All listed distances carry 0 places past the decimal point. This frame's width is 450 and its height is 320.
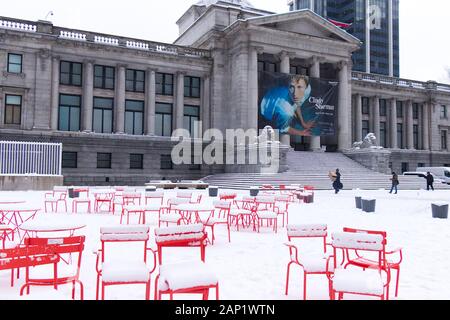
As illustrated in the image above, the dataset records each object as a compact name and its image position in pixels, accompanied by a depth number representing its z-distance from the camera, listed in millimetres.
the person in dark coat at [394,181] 27177
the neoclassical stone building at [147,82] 33875
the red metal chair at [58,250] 4795
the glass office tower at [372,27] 126375
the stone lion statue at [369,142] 39969
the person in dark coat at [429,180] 32375
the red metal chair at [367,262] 5355
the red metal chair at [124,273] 4176
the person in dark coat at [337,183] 26653
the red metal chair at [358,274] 4180
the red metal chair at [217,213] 8893
